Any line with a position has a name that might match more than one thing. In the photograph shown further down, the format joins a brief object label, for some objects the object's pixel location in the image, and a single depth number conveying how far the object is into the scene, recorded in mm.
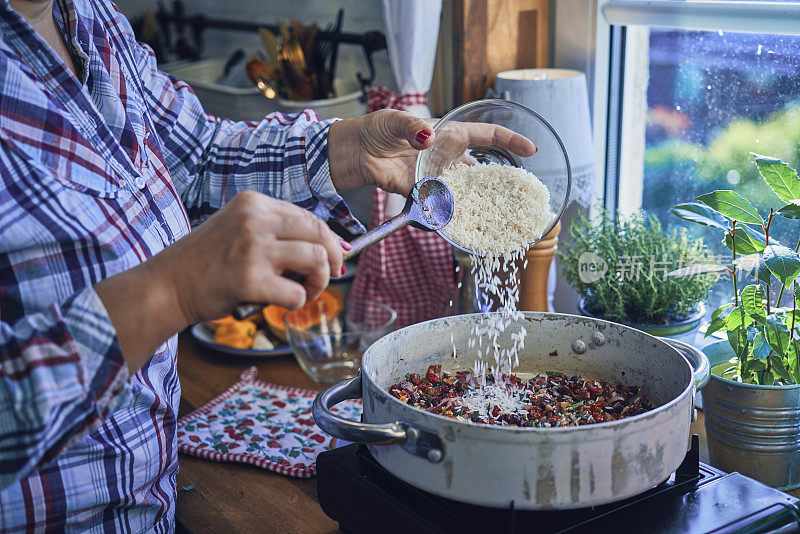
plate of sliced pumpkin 1524
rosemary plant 1230
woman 646
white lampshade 1391
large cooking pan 693
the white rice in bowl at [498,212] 1008
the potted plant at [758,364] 975
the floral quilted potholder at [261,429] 1165
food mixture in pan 886
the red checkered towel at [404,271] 1734
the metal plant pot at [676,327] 1193
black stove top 760
